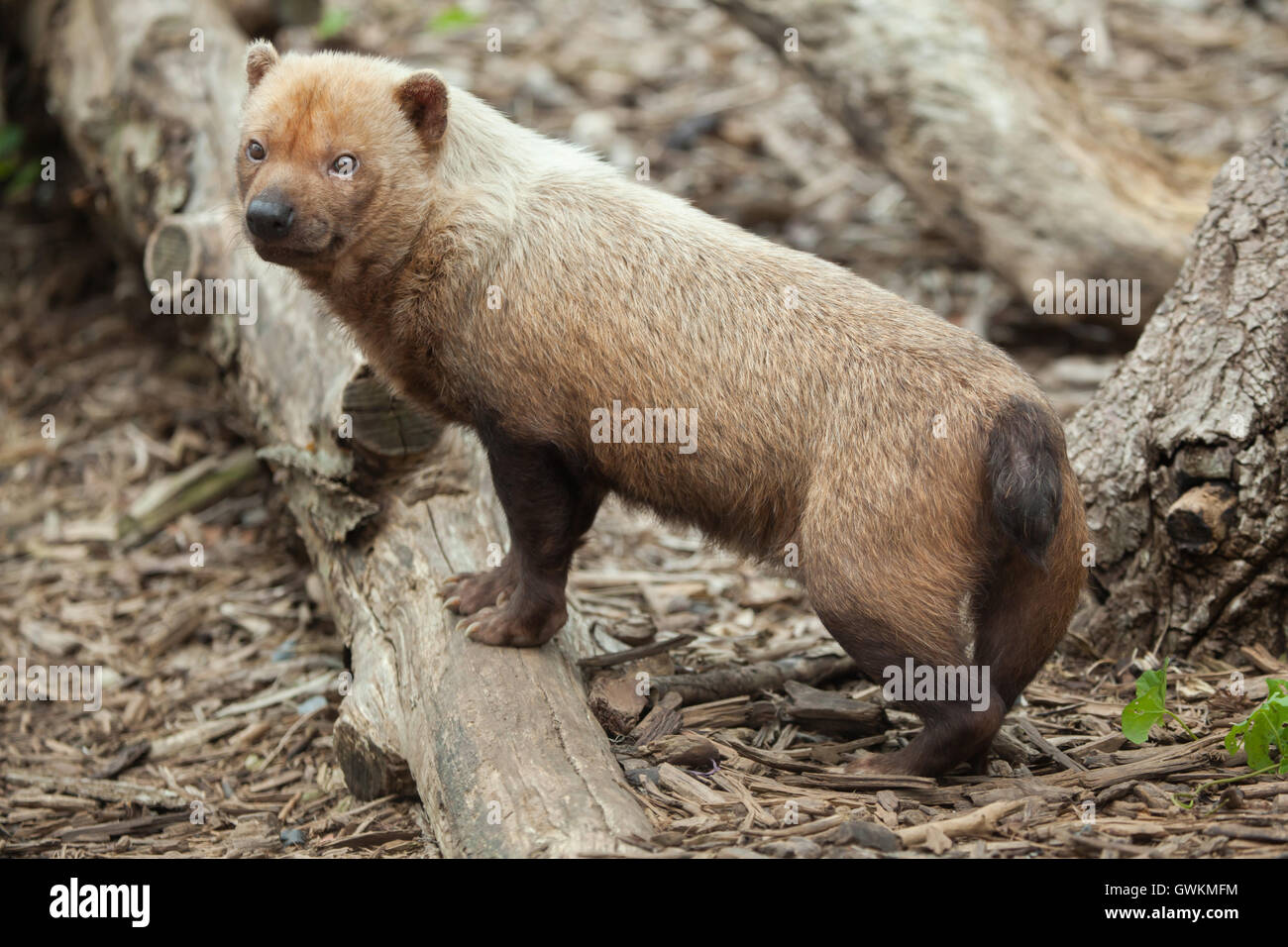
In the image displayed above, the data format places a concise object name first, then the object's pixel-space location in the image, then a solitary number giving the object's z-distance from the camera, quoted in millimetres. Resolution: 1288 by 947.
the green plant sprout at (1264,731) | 4469
